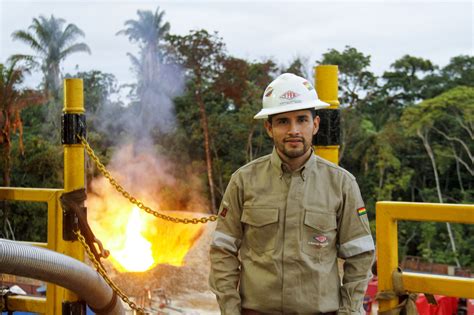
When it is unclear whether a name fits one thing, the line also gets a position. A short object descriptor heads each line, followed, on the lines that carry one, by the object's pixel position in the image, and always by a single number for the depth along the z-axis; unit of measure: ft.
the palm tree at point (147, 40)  93.61
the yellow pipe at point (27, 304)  12.55
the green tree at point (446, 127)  78.28
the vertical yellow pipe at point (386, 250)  9.50
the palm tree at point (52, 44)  86.07
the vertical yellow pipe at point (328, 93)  11.23
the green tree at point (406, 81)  91.53
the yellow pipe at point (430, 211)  8.75
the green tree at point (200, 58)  84.74
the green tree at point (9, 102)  65.31
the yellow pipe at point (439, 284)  8.84
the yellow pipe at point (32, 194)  12.51
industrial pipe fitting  10.37
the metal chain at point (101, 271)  12.58
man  8.02
